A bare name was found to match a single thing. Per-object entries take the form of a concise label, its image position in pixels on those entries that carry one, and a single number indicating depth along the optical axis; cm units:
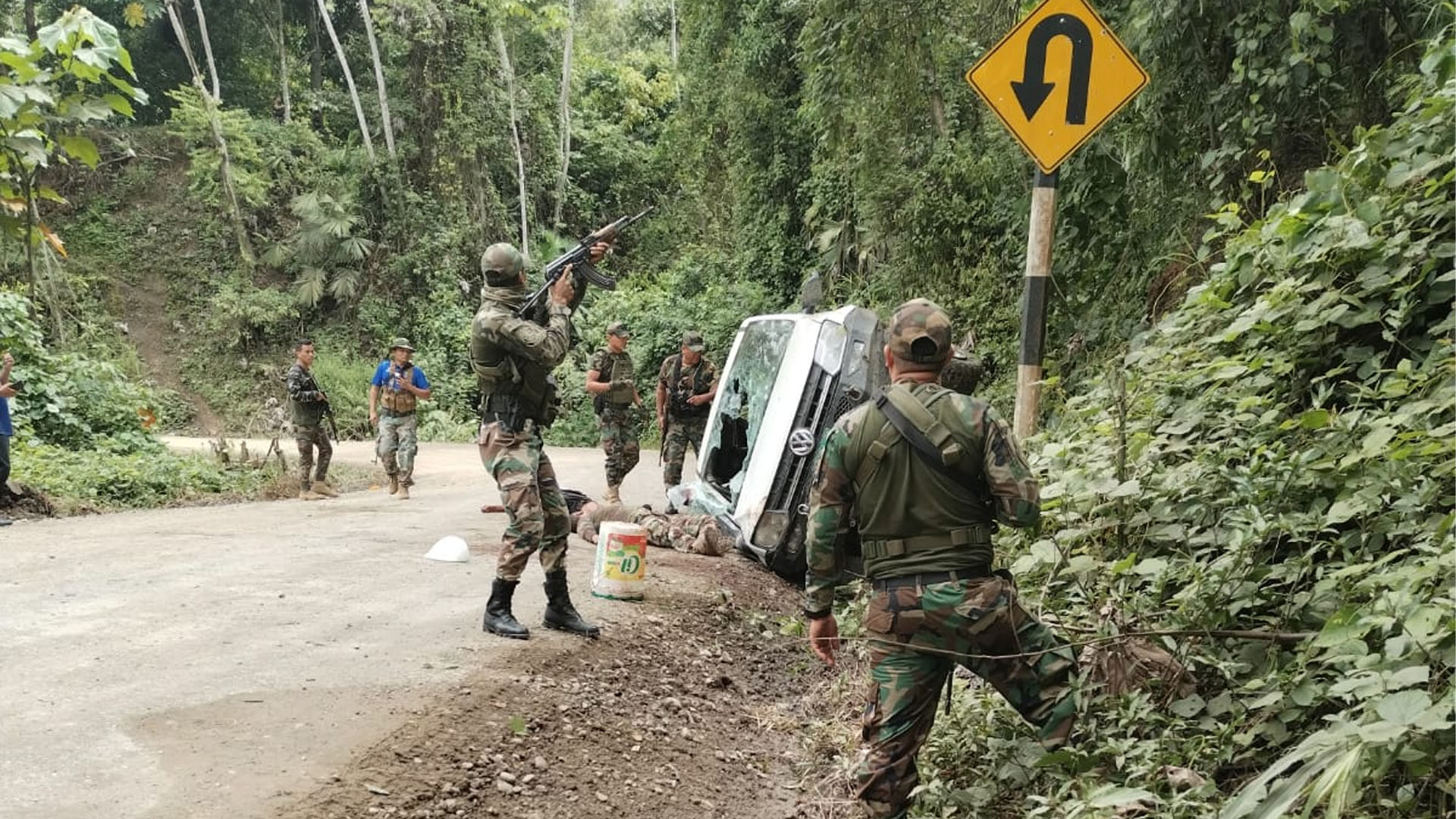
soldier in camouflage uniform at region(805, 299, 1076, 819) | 318
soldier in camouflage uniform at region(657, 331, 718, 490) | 1048
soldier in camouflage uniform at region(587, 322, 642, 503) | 1055
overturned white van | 671
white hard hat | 765
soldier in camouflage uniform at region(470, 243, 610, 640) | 516
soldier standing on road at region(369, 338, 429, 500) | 1166
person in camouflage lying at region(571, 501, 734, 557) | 810
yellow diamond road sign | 440
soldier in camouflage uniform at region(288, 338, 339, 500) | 1188
